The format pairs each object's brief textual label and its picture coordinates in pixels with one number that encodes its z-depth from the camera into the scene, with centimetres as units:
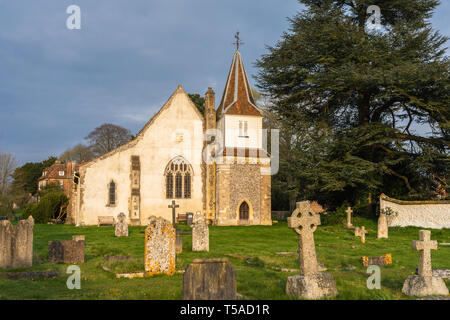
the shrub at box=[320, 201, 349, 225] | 2611
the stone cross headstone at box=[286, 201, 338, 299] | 721
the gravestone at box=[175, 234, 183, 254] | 1381
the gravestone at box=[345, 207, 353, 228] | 2453
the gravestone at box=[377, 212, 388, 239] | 1948
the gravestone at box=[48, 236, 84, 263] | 1188
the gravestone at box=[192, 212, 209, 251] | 1459
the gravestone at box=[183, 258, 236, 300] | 633
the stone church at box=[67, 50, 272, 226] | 3020
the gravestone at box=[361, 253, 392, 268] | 1152
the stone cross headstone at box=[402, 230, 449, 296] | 751
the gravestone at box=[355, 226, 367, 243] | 1809
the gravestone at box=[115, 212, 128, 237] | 2088
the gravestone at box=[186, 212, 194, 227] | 2929
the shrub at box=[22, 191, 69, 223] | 3381
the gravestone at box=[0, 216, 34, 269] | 1081
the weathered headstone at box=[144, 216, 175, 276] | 998
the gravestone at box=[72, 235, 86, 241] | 1273
